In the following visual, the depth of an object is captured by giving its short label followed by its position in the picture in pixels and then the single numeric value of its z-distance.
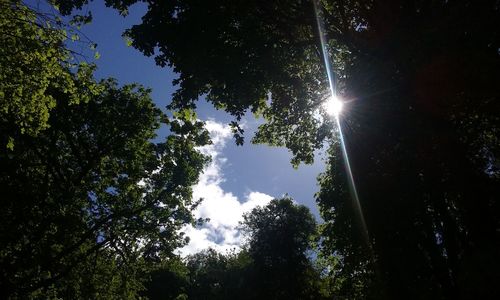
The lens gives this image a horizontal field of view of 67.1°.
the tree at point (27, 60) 10.87
